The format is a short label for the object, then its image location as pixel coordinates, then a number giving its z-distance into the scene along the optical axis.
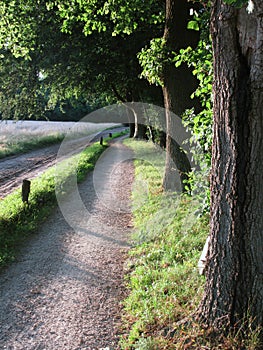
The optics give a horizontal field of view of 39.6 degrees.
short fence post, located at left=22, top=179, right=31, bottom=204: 9.07
